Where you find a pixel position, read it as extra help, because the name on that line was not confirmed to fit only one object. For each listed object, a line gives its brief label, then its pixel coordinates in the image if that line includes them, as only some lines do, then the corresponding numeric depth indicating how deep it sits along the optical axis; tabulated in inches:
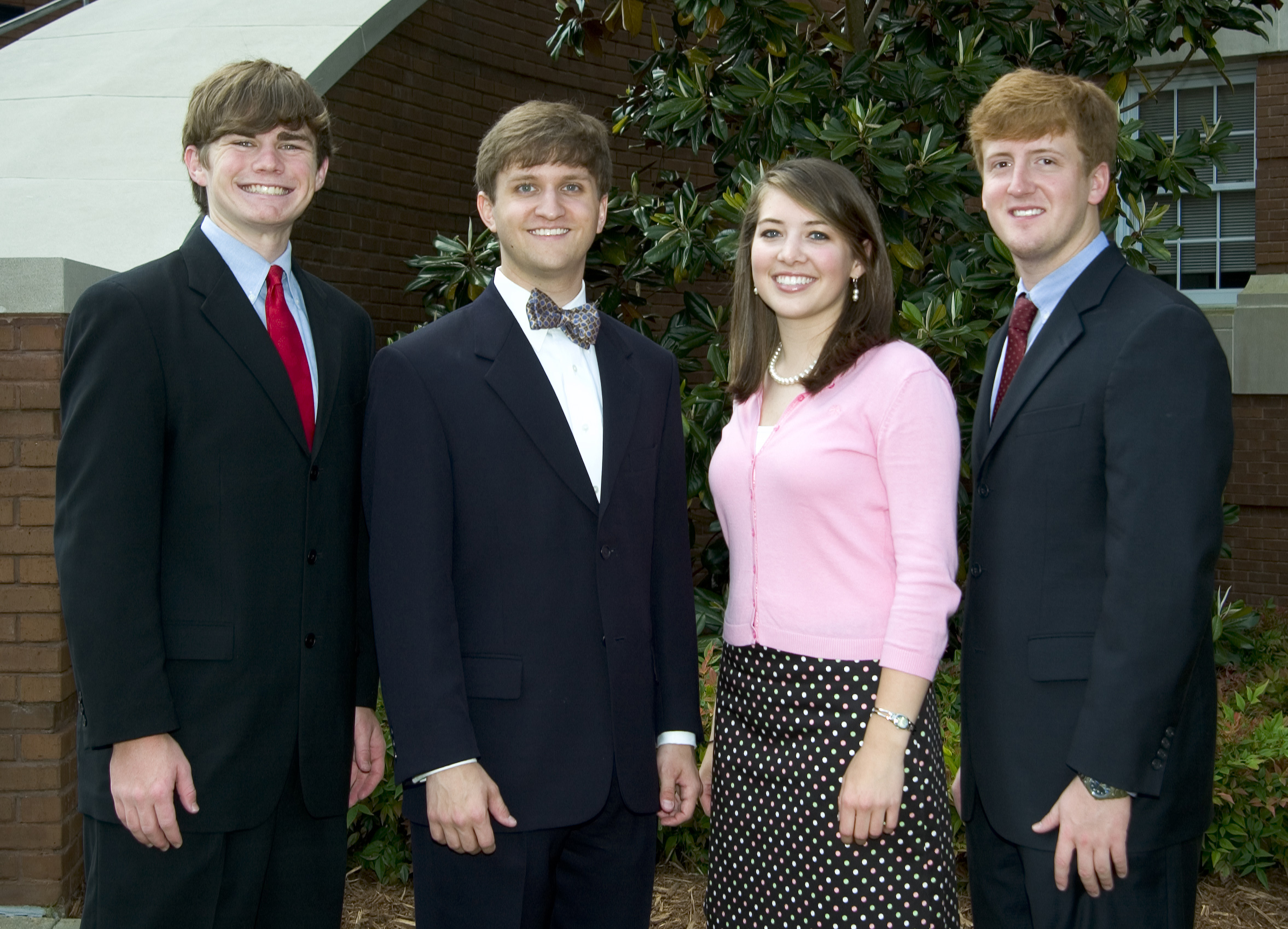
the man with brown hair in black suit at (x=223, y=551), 85.4
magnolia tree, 186.7
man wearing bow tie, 89.4
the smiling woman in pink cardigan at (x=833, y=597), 90.0
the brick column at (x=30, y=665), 150.2
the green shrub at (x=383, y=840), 165.5
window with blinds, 434.9
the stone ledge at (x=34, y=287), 148.2
